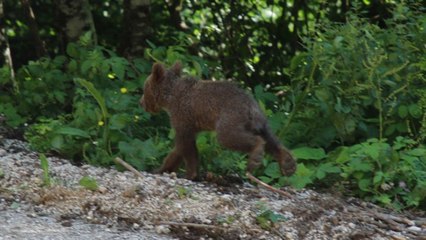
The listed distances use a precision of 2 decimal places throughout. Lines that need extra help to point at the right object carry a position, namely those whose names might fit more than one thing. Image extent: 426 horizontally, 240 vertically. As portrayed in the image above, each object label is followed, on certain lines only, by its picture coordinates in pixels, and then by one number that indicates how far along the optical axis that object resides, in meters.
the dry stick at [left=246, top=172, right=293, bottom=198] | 14.65
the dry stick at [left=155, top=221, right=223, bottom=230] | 13.13
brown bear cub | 15.05
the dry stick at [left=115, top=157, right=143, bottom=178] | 15.24
